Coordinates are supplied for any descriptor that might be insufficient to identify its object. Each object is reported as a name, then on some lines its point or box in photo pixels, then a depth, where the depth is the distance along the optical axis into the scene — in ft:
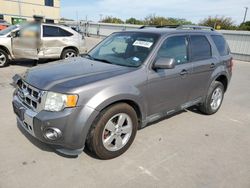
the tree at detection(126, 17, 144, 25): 153.75
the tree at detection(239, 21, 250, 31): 108.72
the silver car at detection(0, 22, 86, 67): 26.35
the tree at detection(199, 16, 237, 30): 116.07
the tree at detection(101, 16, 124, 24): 167.69
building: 122.21
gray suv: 8.52
